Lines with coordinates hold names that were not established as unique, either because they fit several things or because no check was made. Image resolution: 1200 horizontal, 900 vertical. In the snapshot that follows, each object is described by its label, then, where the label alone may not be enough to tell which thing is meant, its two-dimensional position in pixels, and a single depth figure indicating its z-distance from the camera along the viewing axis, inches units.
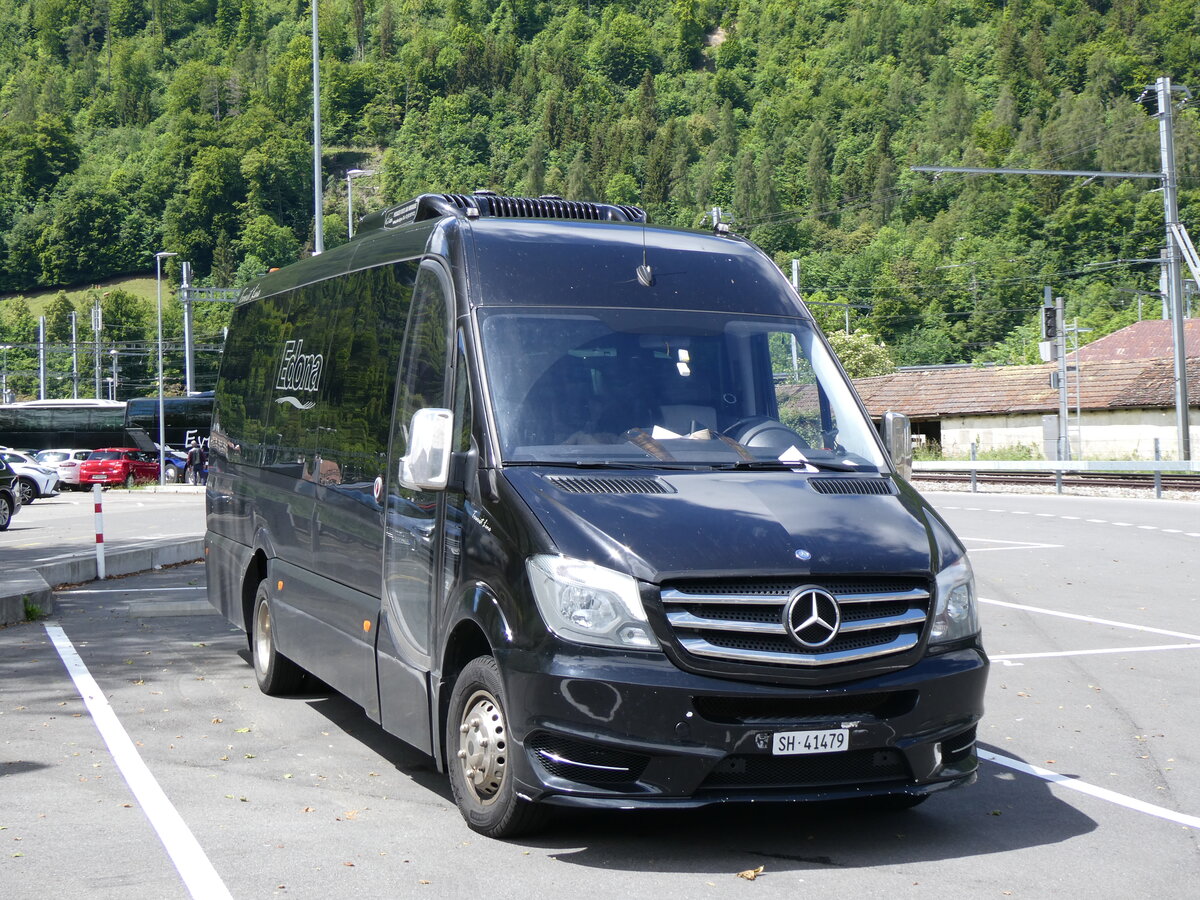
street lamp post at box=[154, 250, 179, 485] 2339.1
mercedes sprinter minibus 209.0
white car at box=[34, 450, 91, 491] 2250.2
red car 2235.5
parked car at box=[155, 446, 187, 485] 2445.9
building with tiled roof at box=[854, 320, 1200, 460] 2635.3
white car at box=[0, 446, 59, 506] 1659.7
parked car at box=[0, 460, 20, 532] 1160.2
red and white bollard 683.4
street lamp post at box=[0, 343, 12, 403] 4300.4
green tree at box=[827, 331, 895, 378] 3998.5
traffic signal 1560.0
